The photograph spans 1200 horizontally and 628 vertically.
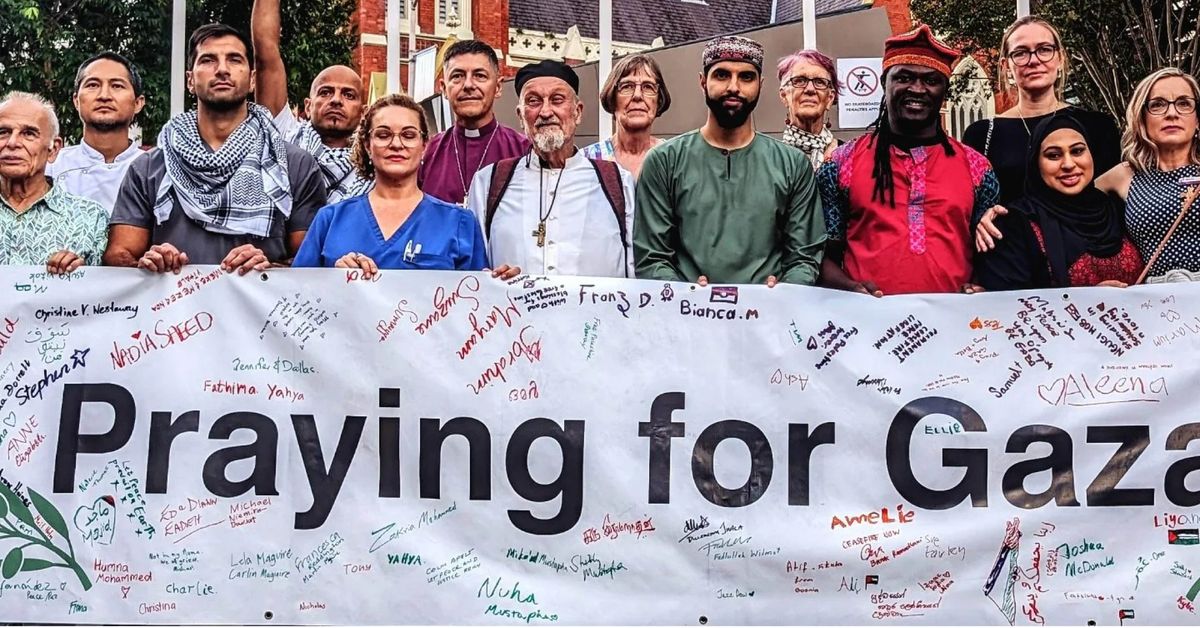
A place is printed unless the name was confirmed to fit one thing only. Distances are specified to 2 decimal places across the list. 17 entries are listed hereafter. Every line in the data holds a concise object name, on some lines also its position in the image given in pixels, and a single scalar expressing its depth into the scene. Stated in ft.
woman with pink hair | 19.99
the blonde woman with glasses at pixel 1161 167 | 16.52
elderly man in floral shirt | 16.28
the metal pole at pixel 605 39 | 34.91
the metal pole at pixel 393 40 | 34.69
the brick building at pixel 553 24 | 124.16
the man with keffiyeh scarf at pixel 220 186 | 16.67
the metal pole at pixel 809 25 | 33.01
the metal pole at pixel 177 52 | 30.60
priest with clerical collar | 19.76
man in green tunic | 16.46
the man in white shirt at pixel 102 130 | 19.40
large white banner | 15.37
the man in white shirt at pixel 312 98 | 20.66
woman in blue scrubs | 16.34
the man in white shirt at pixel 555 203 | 17.31
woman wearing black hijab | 16.39
